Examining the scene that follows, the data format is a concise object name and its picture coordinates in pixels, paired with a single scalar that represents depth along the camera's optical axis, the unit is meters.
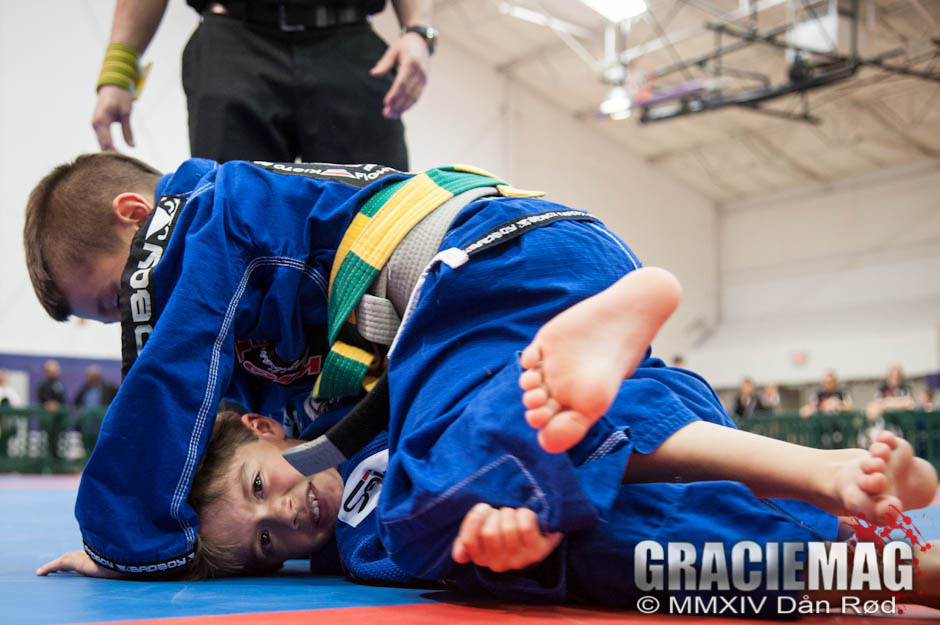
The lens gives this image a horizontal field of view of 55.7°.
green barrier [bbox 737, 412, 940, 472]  8.16
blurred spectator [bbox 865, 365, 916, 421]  8.55
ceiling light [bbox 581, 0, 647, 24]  9.84
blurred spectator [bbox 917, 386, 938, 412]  11.22
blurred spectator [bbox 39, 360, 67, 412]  9.62
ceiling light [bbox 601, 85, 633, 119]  11.57
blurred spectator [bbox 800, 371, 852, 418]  10.36
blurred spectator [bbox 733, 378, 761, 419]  11.67
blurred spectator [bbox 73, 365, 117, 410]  9.83
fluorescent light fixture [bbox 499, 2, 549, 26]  12.38
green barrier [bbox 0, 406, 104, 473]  8.23
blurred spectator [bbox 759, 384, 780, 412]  12.56
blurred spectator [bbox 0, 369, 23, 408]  8.90
